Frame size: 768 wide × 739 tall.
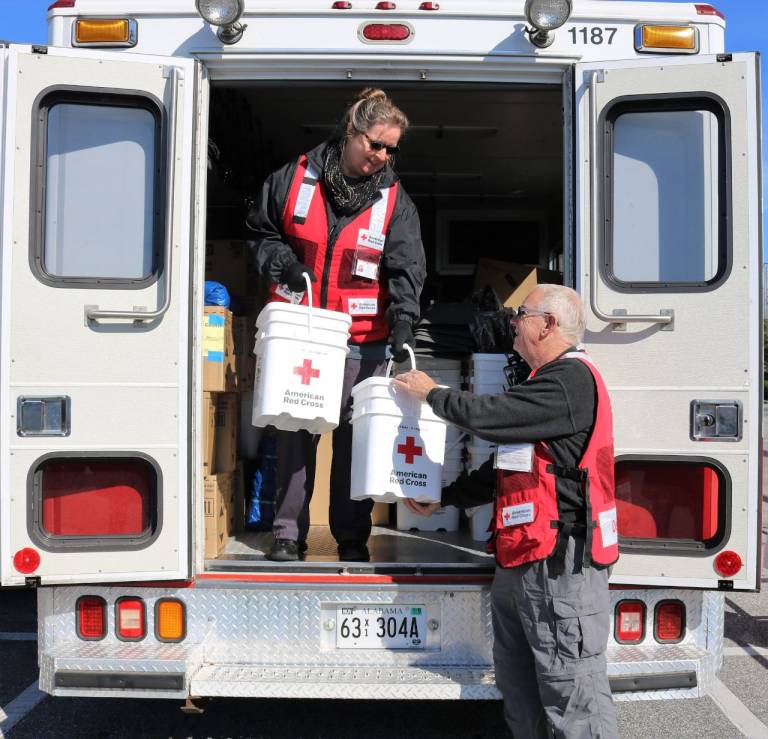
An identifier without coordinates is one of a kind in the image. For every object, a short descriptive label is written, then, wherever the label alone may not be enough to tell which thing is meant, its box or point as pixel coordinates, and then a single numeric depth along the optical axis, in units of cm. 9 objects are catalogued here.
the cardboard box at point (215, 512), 383
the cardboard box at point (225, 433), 419
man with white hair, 273
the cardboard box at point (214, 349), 394
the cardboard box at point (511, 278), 589
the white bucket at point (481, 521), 438
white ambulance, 324
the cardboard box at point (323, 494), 475
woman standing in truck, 389
